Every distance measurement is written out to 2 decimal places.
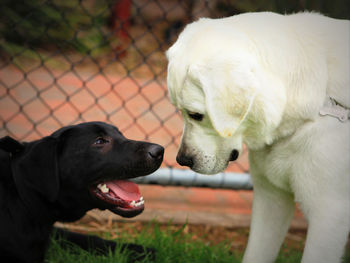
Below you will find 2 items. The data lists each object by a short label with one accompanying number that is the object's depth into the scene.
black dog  2.28
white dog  1.91
